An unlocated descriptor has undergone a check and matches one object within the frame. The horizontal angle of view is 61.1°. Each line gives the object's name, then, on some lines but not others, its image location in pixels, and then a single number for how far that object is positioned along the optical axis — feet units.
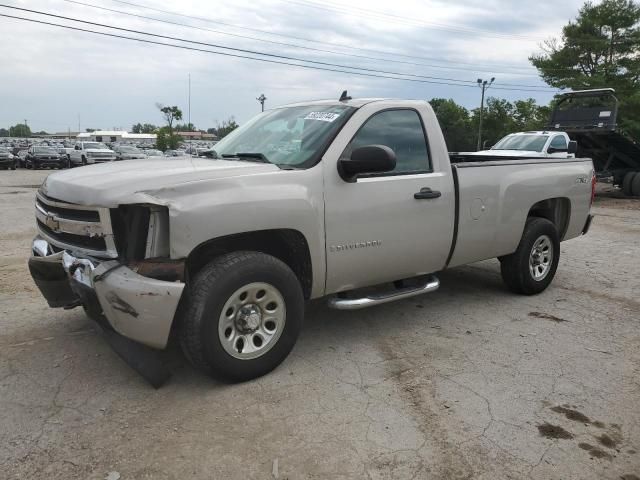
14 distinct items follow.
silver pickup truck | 10.32
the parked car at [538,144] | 44.22
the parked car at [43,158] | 109.29
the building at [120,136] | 411.17
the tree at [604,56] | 92.99
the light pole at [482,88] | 158.05
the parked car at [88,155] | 114.11
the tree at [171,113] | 223.36
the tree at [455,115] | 170.09
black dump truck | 50.11
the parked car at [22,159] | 114.52
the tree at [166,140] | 231.91
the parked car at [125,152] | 123.98
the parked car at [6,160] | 106.52
